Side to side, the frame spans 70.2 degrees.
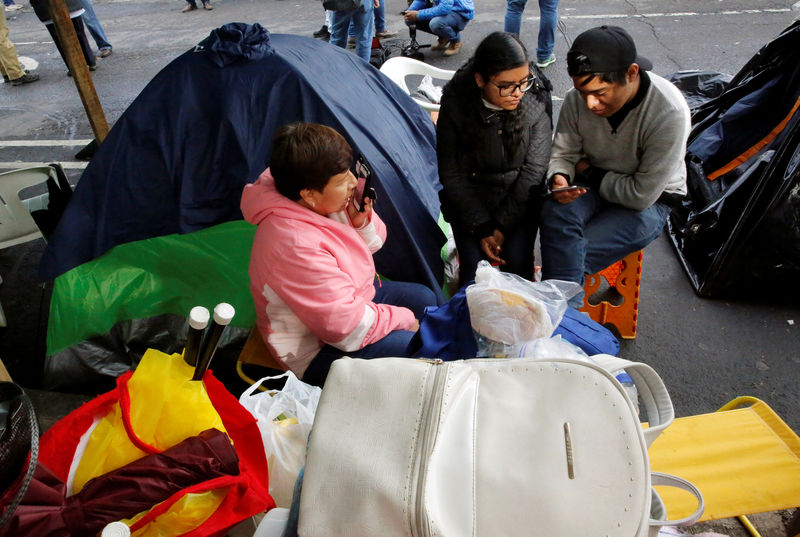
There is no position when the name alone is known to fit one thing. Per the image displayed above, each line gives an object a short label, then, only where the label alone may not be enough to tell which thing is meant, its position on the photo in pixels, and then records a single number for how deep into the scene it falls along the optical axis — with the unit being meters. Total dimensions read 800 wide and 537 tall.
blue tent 2.48
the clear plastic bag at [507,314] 1.56
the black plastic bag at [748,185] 2.56
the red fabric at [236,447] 1.24
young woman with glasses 2.29
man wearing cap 2.03
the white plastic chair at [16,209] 2.88
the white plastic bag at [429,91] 4.02
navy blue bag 1.72
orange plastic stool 2.59
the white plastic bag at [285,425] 1.56
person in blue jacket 5.91
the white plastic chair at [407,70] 3.73
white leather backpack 1.01
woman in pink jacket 1.83
